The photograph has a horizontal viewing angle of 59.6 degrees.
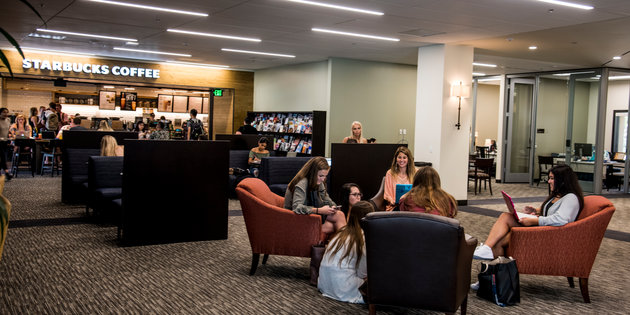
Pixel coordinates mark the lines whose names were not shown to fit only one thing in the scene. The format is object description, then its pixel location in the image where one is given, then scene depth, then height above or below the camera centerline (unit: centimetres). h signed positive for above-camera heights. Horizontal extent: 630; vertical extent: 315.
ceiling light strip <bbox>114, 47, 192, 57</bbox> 1395 +195
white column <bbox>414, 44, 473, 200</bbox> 1110 +48
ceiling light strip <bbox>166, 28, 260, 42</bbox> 1075 +188
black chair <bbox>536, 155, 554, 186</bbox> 1561 -69
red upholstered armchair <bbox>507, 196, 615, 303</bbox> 485 -92
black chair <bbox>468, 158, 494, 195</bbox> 1331 -63
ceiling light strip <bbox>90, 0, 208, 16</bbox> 812 +180
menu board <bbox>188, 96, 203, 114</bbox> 1894 +87
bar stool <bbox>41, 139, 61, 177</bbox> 1380 -81
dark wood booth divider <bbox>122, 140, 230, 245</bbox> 654 -79
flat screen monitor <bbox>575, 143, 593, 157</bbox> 1476 -15
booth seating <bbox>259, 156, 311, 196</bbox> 899 -64
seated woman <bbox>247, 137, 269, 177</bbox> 1061 -48
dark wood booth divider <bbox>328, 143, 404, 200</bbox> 849 -49
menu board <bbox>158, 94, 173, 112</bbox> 1845 +80
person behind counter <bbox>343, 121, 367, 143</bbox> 1034 +4
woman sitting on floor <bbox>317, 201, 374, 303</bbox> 470 -110
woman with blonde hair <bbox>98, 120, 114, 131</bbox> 1263 -3
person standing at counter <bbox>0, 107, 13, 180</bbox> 1273 -29
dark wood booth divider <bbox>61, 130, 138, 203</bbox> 940 -64
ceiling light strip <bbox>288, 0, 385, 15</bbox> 756 +180
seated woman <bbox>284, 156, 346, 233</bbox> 549 -64
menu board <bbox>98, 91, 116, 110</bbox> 1725 +77
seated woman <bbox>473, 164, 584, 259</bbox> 504 -65
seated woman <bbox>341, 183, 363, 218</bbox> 571 -64
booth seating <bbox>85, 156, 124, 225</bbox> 786 -84
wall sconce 1101 +94
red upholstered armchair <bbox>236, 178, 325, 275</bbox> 529 -94
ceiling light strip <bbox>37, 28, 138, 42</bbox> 1127 +188
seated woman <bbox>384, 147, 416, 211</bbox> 685 -46
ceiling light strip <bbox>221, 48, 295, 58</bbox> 1338 +194
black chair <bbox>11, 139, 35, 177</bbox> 1362 -78
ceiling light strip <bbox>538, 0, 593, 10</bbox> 702 +179
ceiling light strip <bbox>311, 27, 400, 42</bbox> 991 +186
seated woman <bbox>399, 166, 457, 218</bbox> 498 -56
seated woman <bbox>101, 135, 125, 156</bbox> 877 -35
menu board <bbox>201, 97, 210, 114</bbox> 1916 +80
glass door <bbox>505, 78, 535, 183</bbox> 1658 +53
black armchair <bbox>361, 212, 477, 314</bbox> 386 -87
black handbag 486 -126
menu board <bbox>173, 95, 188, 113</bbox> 1872 +82
